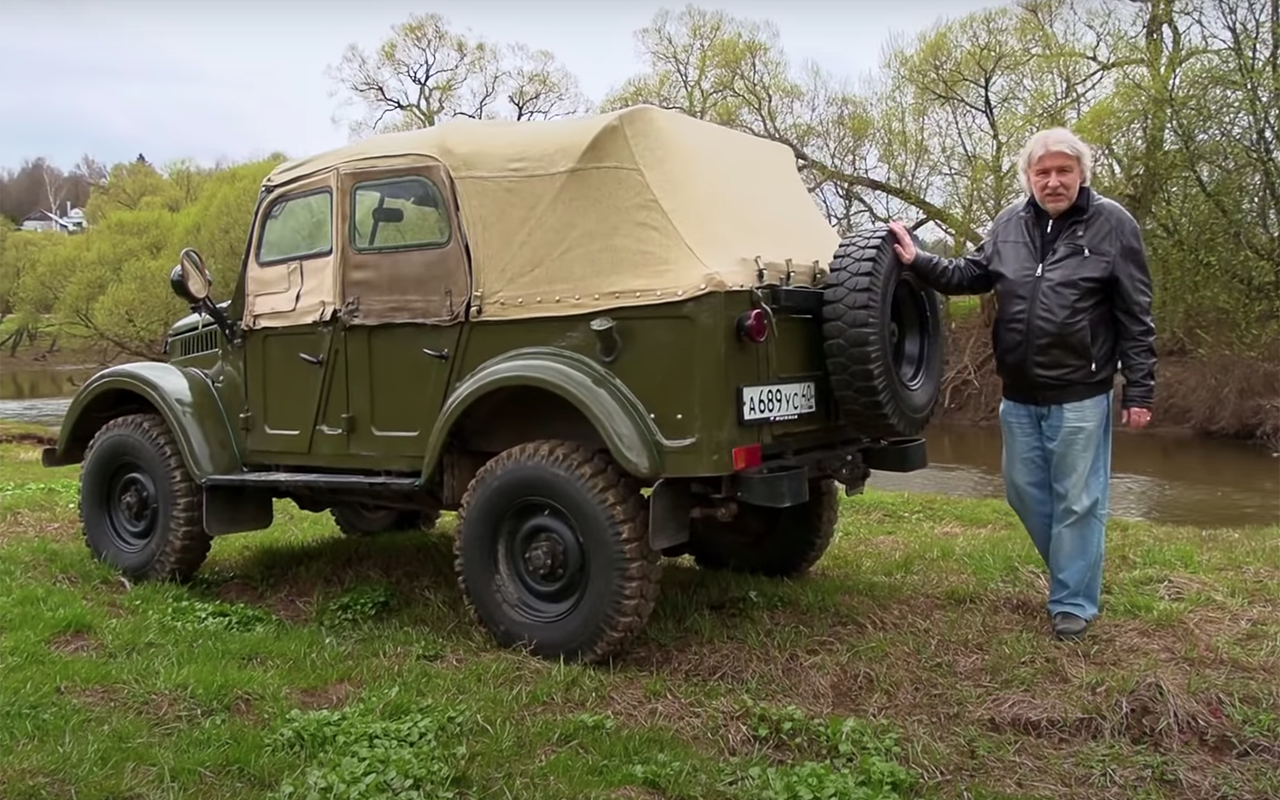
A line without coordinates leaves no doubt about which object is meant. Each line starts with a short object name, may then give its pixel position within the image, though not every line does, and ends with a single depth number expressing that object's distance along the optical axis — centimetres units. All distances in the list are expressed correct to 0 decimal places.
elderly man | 444
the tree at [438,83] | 3309
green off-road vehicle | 424
